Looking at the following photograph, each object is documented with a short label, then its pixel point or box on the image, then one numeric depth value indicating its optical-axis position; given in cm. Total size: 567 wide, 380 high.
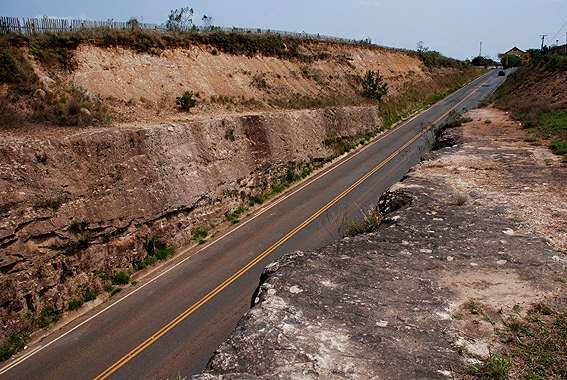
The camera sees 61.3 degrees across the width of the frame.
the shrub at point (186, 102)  2931
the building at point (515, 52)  13300
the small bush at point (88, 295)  1748
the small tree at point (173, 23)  3693
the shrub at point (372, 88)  5181
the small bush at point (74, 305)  1700
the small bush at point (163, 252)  2071
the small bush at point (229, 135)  2675
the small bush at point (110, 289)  1816
